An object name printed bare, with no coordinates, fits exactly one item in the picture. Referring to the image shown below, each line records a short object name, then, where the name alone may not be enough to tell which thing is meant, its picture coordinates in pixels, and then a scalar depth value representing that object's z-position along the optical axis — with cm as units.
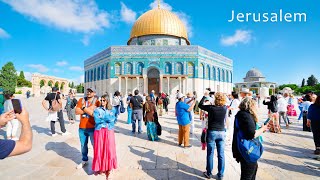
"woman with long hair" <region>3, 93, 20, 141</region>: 583
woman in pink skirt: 351
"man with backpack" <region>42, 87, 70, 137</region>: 621
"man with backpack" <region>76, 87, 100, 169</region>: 387
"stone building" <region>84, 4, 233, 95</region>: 2855
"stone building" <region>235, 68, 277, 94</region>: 5205
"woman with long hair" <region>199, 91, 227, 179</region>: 346
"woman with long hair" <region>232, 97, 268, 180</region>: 254
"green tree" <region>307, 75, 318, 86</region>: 6444
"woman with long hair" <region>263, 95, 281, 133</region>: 693
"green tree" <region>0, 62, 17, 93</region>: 4449
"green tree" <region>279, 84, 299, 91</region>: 6941
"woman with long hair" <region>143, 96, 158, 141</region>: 597
